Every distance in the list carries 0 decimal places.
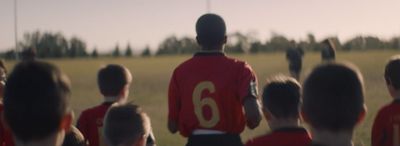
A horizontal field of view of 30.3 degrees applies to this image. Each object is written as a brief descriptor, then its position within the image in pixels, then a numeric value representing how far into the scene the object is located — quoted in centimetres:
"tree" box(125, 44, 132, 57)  7612
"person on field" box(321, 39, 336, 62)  1470
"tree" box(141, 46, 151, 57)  7819
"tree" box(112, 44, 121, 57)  7450
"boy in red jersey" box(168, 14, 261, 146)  591
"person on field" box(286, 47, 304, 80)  2478
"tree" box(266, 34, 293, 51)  7444
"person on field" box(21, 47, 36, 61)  983
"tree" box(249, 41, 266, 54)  7169
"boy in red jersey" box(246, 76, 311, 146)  434
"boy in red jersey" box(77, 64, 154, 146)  600
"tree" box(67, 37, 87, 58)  7412
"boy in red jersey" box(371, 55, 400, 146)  551
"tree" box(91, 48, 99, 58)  7412
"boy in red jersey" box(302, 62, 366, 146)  345
